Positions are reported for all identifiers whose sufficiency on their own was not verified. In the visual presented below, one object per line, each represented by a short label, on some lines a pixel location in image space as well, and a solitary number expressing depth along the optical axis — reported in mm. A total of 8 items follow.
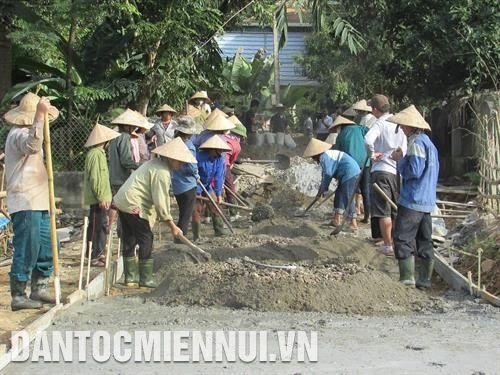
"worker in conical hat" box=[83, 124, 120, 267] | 9086
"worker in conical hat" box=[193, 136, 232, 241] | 10648
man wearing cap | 9203
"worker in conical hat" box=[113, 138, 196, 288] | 7570
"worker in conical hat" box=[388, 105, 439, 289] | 7609
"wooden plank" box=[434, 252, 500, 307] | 6917
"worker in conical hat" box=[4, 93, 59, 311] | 6855
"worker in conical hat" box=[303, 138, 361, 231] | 10992
